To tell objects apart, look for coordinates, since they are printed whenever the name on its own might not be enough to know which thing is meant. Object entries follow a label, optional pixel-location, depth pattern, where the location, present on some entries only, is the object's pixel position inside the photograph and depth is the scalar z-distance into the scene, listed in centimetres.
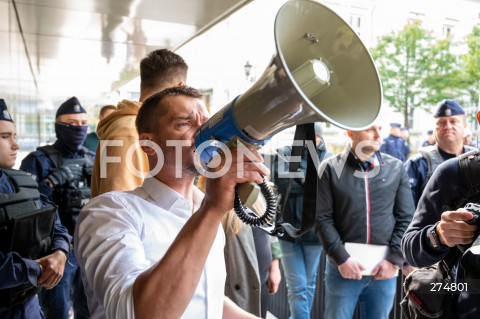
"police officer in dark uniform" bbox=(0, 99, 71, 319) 215
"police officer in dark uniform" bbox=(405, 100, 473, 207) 360
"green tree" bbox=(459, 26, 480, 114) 925
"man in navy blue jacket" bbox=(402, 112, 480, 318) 160
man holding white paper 304
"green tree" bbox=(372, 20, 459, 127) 1098
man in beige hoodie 197
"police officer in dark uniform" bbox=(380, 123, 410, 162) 952
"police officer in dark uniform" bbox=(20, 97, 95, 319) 333
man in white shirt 96
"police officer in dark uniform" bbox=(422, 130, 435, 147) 976
